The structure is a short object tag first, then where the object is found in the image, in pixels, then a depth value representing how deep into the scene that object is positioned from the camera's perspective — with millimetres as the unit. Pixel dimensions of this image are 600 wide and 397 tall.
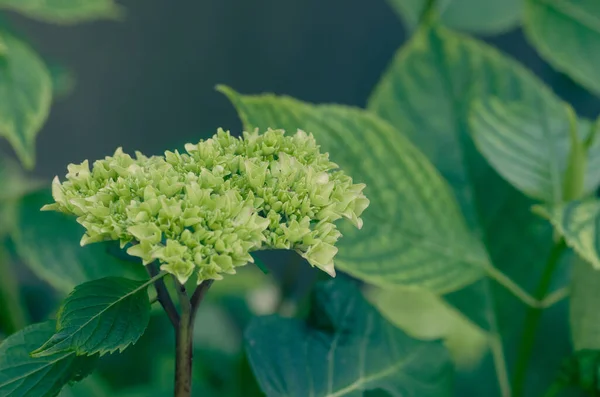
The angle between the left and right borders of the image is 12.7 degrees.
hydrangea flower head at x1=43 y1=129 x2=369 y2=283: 964
